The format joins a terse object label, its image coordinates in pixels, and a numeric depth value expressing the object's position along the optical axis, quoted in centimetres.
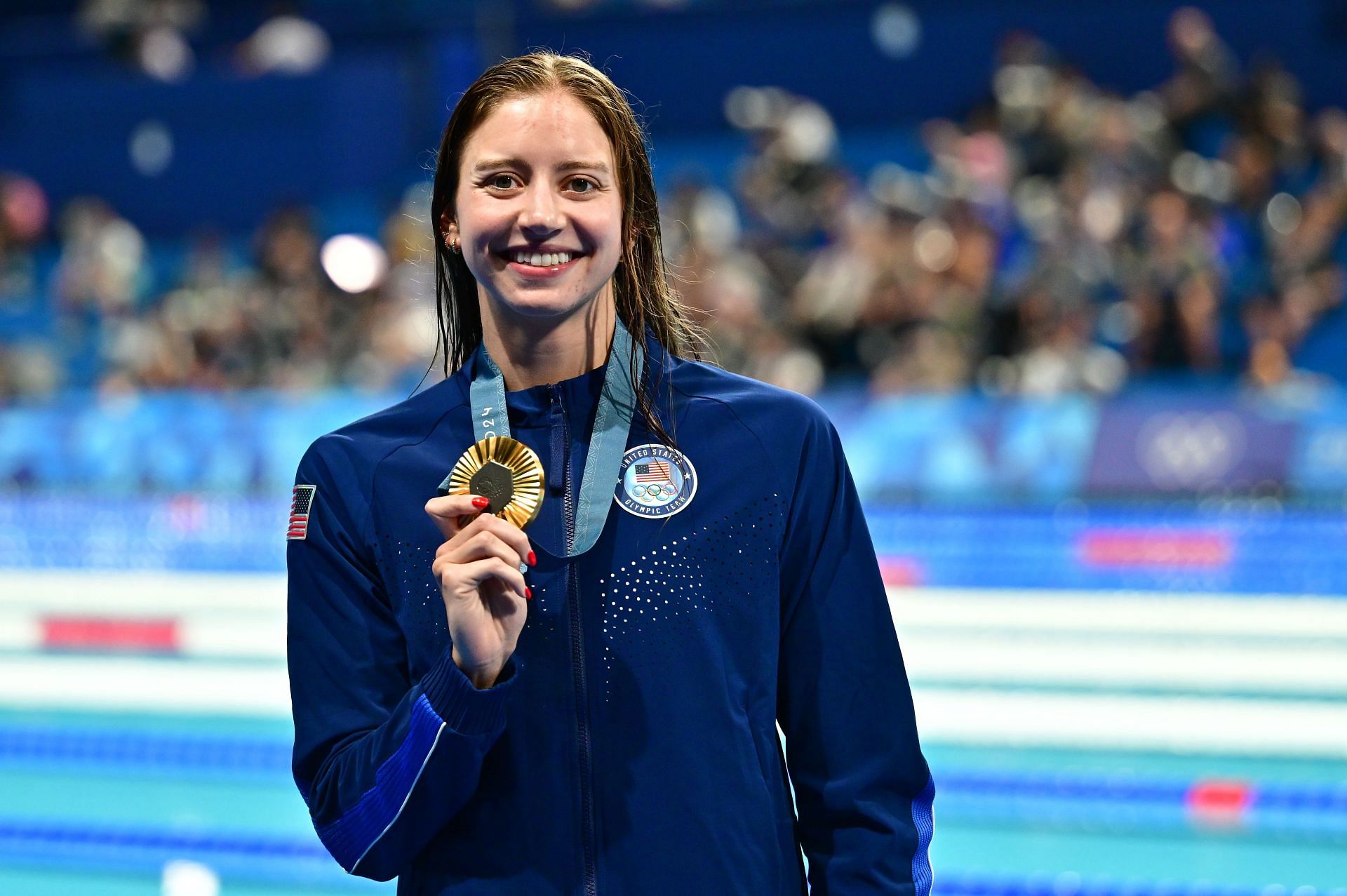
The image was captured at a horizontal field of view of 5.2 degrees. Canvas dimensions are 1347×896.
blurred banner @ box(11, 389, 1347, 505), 3156
